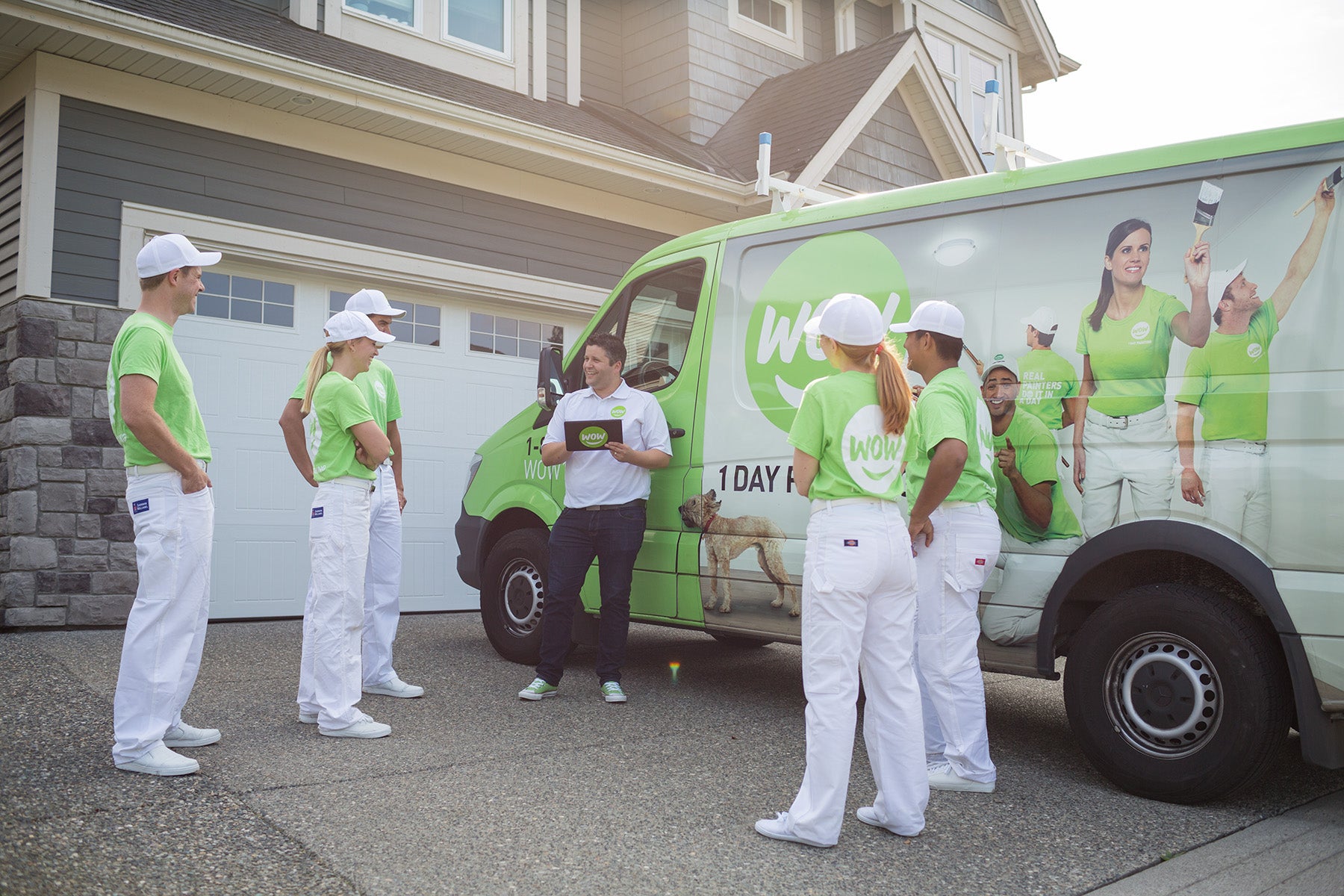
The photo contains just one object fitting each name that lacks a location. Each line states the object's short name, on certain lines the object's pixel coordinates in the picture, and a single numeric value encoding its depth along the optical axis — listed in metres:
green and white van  3.77
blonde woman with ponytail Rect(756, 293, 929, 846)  3.48
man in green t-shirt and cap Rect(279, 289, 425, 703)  5.70
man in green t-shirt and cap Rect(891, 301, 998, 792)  4.16
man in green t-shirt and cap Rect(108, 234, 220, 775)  4.09
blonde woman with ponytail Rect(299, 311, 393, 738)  4.83
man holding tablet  5.73
